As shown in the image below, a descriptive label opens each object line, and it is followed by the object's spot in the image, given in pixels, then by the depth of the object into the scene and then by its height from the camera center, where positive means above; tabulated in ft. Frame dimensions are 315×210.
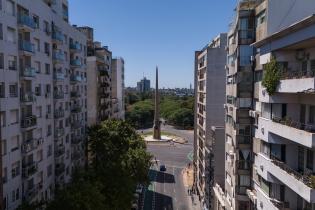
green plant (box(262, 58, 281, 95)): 41.85 +4.10
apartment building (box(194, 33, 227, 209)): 117.87 +2.27
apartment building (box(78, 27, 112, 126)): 128.93 +9.59
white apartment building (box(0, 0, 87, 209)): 61.36 -0.19
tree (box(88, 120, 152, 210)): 80.04 -26.56
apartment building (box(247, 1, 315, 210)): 35.77 -2.73
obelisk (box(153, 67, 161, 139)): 222.02 -20.19
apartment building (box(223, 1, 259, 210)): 62.59 -0.01
